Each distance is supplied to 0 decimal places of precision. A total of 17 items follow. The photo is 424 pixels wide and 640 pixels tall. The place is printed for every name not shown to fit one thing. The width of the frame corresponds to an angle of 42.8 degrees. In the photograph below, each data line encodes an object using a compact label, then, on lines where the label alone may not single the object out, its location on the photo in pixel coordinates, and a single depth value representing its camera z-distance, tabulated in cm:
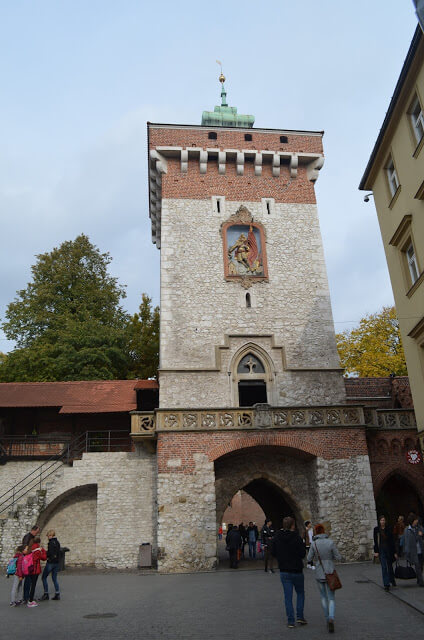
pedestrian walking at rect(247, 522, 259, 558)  2034
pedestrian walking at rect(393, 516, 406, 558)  1378
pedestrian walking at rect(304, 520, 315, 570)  1406
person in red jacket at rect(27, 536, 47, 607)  979
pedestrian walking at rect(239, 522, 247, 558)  2269
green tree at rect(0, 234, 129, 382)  2538
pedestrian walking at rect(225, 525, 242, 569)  1645
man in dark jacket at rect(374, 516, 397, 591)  1043
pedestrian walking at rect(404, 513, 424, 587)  1081
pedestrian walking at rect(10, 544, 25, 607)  977
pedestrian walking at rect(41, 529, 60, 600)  1058
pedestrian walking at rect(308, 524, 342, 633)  753
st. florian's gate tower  1664
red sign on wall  1728
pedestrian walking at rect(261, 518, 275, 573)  1506
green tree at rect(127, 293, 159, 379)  2852
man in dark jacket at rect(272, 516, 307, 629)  776
